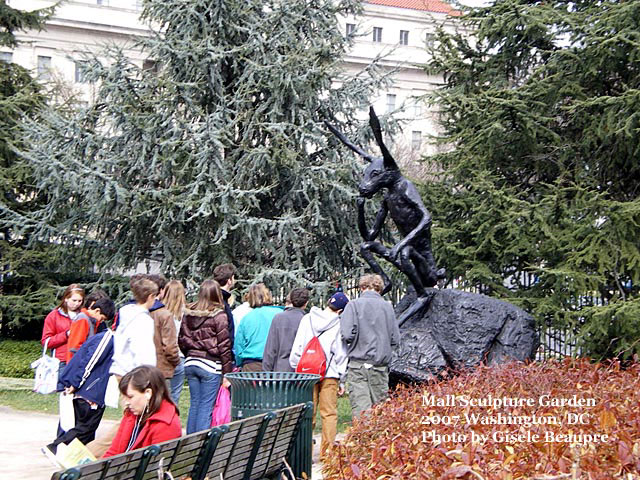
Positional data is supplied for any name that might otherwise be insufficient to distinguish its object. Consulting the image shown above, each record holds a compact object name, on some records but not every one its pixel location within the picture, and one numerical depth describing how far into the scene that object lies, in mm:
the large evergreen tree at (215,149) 15688
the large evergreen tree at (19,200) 18406
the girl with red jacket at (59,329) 9312
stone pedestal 10133
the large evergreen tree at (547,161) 13062
